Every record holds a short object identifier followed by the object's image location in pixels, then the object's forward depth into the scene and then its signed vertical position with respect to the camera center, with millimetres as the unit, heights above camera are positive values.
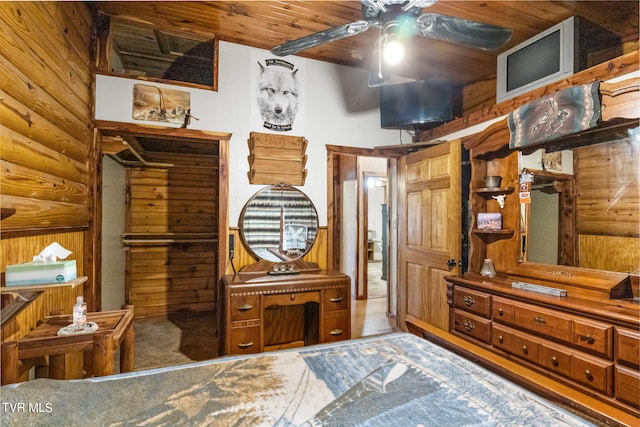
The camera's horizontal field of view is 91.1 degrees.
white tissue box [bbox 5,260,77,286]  1421 -269
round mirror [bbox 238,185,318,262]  3007 -76
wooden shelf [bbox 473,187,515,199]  2574 +217
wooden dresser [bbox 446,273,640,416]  1580 -702
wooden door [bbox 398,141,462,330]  2785 -110
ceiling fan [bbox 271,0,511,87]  1604 +1063
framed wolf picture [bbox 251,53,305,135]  3051 +1198
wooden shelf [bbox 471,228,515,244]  2558 -149
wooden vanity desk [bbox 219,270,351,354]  2473 -800
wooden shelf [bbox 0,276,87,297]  1359 -325
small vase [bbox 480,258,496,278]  2617 -442
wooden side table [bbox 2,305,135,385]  1430 -646
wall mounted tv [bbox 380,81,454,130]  3367 +1232
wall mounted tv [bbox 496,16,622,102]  2361 +1305
